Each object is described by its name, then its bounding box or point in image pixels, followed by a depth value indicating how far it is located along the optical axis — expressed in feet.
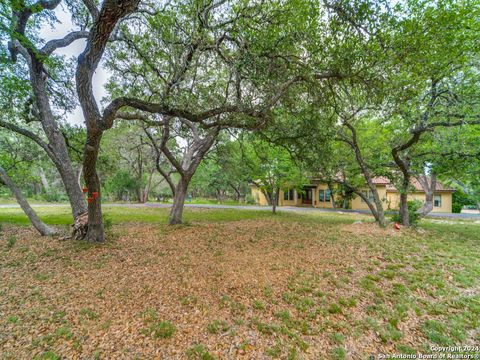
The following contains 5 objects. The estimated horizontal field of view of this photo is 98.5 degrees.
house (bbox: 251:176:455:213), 66.13
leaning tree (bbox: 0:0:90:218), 17.93
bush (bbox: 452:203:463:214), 65.51
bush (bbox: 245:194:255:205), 87.66
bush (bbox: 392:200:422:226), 32.19
